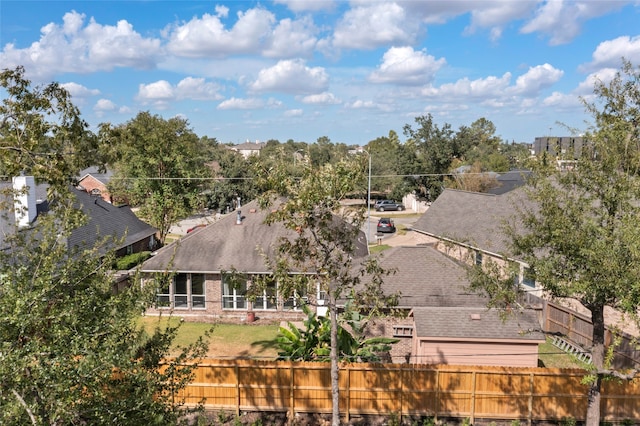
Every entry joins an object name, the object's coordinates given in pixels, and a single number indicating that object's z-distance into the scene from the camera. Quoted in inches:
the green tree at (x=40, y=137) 339.3
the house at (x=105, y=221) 962.8
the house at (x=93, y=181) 2672.2
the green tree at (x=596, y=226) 392.2
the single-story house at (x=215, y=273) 902.4
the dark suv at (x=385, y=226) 1850.4
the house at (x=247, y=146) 6515.8
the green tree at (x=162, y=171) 1400.1
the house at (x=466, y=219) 1027.3
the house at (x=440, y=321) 609.0
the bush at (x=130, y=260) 1136.2
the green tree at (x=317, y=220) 414.3
